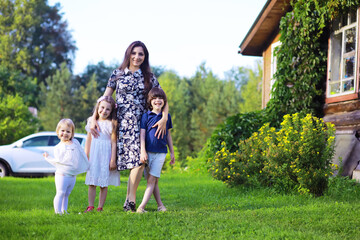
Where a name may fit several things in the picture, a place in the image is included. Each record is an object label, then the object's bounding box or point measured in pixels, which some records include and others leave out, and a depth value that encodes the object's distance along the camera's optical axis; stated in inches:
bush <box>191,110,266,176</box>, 442.0
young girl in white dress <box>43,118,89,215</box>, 205.0
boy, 212.5
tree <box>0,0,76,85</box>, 1414.4
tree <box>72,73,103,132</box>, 1330.0
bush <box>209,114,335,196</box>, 270.7
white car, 550.0
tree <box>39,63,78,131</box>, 1275.8
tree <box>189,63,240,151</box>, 1172.5
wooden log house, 348.2
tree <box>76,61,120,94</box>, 1628.9
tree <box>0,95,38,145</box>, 811.4
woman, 212.8
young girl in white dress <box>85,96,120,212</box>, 211.2
